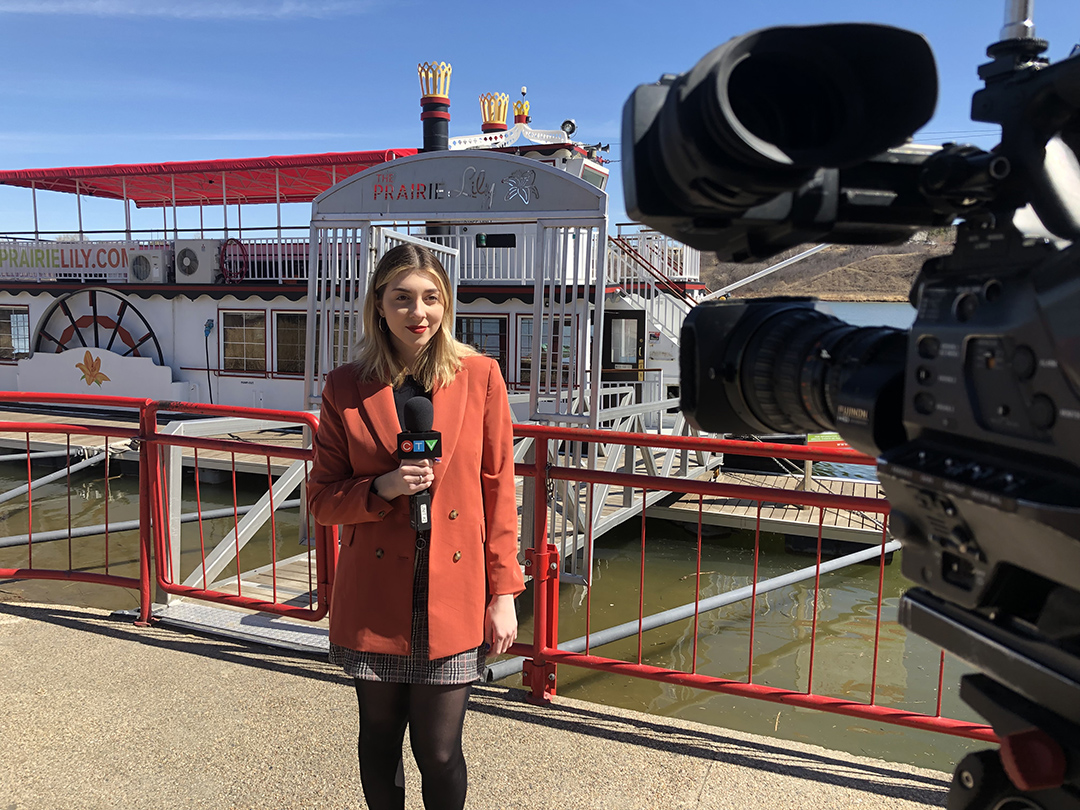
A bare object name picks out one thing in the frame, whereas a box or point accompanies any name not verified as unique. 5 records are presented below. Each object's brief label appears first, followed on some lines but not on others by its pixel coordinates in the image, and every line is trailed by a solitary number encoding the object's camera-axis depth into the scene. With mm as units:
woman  2004
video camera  1017
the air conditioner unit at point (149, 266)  15352
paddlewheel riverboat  13258
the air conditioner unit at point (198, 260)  14891
